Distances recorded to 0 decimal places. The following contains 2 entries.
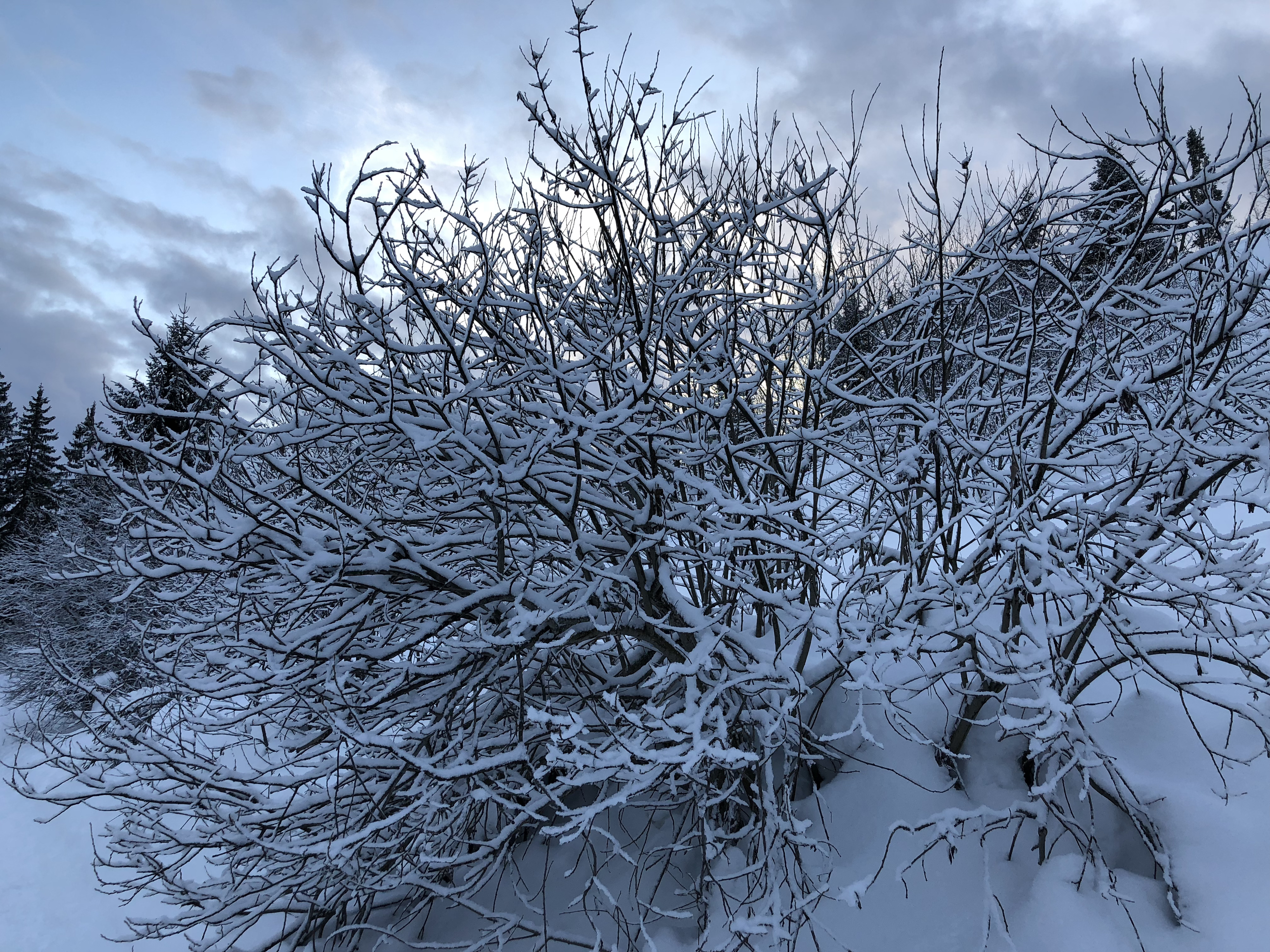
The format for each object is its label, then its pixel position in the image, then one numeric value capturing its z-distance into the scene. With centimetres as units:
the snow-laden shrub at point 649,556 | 289
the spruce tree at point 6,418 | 2339
